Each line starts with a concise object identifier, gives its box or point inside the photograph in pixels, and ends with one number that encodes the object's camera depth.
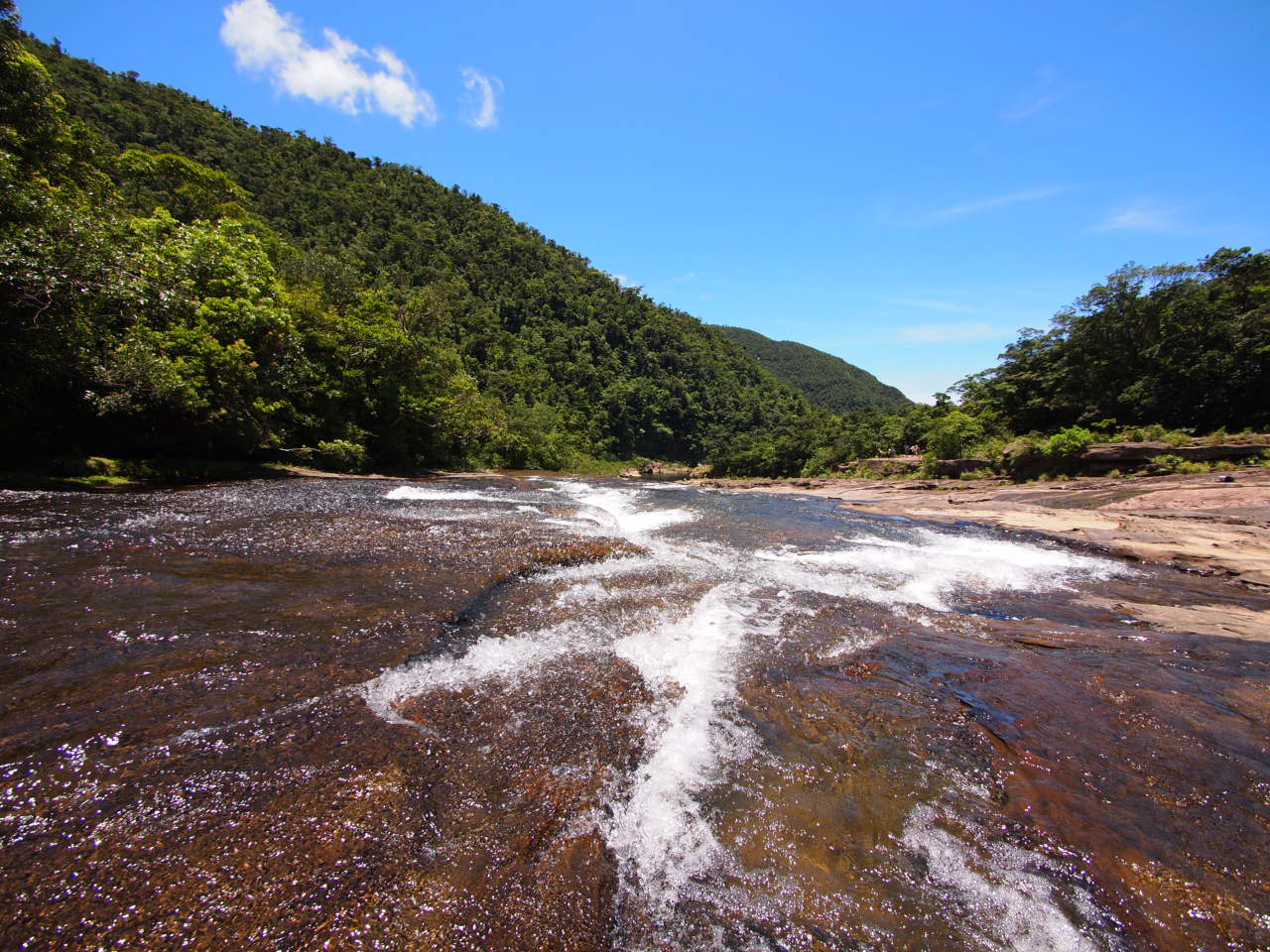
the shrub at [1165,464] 18.38
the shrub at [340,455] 21.55
